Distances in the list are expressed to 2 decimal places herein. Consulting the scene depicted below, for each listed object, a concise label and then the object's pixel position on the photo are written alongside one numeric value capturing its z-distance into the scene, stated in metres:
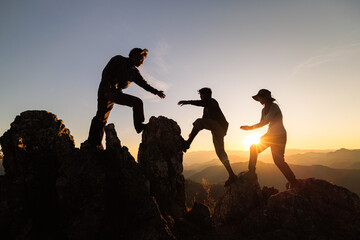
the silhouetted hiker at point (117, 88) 5.96
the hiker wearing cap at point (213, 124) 6.93
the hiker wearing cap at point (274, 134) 6.27
